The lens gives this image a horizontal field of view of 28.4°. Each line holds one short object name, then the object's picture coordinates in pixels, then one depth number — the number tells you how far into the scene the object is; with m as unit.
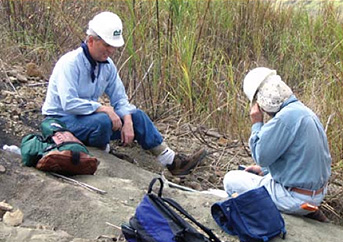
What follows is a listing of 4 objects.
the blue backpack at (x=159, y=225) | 3.39
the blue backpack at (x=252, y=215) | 4.04
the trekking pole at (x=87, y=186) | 4.38
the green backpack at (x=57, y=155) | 4.48
